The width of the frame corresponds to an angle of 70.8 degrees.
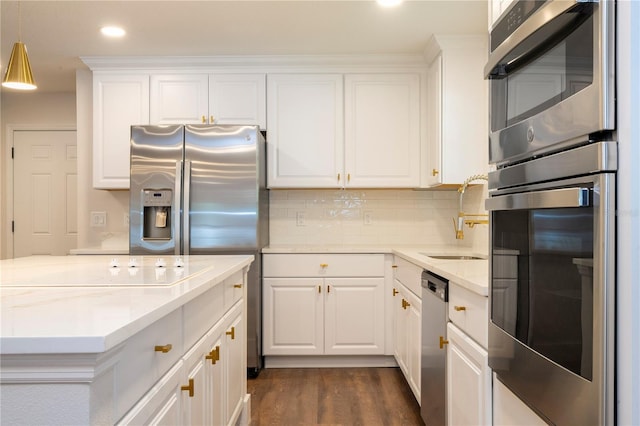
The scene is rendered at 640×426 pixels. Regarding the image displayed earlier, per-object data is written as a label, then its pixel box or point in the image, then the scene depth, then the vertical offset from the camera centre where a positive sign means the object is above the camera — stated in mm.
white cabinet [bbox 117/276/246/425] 1109 -548
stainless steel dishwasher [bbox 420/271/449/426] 1972 -647
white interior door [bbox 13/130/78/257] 4543 +176
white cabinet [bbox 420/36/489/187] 3135 +708
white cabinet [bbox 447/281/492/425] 1503 -549
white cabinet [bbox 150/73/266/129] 3504 +877
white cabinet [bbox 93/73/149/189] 3539 +723
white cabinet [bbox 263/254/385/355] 3287 -698
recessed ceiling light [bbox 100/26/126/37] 2965 +1201
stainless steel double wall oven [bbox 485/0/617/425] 851 +14
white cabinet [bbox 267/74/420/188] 3506 +648
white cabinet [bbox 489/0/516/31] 1388 +657
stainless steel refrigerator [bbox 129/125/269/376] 3088 +164
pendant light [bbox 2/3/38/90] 1927 +604
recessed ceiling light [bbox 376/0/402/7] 2574 +1209
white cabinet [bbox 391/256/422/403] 2510 -669
